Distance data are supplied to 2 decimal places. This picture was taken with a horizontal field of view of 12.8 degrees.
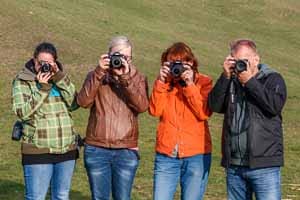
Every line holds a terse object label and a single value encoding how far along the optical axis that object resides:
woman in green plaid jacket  12.31
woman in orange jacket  12.05
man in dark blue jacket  11.27
